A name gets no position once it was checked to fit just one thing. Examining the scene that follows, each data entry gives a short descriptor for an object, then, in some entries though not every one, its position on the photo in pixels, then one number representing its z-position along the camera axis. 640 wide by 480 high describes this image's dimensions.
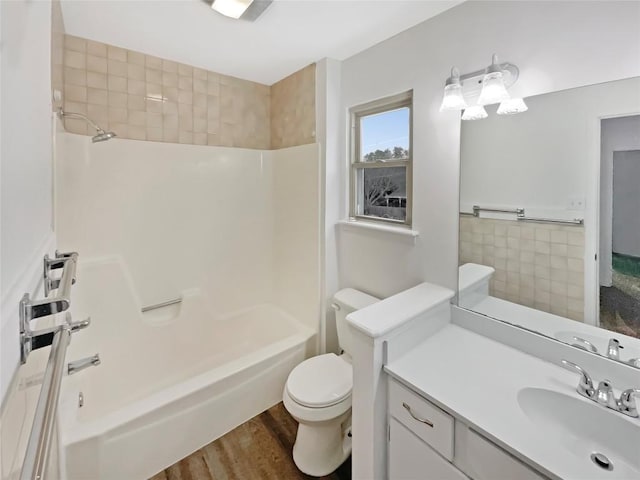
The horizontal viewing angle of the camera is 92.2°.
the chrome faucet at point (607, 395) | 0.98
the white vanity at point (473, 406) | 0.91
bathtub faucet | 1.05
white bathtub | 1.45
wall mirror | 1.12
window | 1.90
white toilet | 1.57
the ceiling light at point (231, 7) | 1.49
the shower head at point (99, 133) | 1.67
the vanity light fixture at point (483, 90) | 1.31
